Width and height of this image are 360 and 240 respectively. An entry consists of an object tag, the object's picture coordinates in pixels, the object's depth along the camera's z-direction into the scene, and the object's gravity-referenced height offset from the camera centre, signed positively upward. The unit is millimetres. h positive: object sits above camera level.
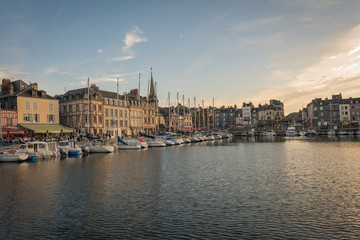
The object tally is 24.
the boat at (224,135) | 118544 -2453
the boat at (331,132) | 123062 -2602
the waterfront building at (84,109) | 75562 +6911
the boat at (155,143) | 65875 -2774
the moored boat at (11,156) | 38531 -2869
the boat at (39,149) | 40562 -2160
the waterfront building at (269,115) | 192062 +8902
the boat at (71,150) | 45969 -2602
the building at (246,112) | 194225 +11612
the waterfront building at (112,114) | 81488 +5607
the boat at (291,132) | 132100 -2197
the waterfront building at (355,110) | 142125 +7827
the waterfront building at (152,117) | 103875 +5492
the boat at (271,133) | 141250 -2531
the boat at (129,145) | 57594 -2616
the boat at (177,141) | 74912 -2717
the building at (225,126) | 196612 +4298
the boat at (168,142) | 71250 -2794
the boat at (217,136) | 111481 -2627
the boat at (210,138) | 100938 -2930
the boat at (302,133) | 128125 -2823
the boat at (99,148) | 50719 -2777
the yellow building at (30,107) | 60781 +6477
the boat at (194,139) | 88938 -2777
